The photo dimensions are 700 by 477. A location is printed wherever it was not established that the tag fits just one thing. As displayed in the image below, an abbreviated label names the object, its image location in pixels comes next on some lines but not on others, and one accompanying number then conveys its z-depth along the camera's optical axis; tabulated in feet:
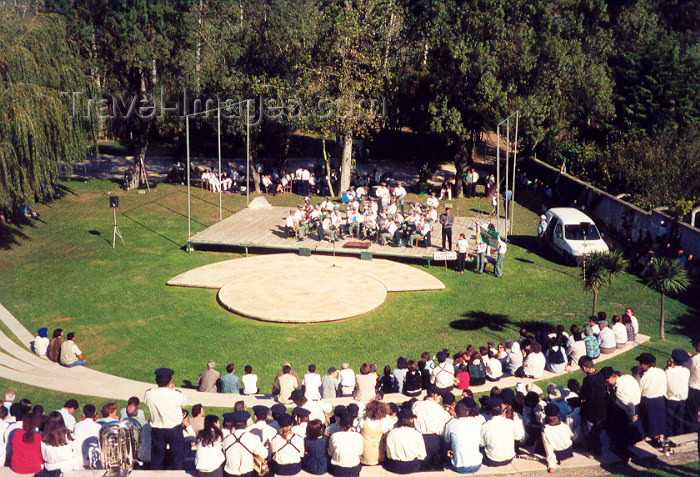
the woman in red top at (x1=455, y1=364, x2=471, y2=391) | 61.41
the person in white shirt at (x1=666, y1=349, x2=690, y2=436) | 47.57
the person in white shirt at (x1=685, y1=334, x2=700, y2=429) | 48.03
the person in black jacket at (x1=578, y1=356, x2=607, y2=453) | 45.50
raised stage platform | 109.81
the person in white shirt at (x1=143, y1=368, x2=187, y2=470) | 44.91
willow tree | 107.65
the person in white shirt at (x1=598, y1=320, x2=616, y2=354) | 72.13
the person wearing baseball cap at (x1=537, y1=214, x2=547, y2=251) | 114.52
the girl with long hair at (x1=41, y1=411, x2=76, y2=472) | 42.34
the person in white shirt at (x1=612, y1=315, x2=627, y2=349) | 73.92
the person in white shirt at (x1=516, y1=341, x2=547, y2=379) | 65.57
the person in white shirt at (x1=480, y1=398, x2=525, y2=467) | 43.39
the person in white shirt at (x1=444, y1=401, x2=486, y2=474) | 42.80
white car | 106.32
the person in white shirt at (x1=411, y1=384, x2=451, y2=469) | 43.91
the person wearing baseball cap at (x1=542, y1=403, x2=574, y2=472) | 43.75
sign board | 102.89
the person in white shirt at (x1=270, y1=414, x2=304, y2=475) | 42.32
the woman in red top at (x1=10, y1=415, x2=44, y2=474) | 42.55
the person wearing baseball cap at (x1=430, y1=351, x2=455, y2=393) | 58.29
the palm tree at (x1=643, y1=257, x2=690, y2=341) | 76.79
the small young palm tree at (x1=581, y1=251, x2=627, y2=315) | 77.87
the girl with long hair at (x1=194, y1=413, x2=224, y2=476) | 41.24
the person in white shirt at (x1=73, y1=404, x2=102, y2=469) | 43.57
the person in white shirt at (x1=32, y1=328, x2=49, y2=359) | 75.87
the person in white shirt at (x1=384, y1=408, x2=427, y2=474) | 42.47
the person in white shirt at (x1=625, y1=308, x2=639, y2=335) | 75.97
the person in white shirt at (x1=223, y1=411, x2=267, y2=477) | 41.50
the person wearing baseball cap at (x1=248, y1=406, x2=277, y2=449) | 43.34
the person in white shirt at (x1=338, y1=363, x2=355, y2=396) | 62.34
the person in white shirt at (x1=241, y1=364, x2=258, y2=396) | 63.98
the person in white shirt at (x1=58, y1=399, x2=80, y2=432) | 48.29
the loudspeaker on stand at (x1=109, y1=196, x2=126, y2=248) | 115.96
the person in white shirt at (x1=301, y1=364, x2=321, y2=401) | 58.75
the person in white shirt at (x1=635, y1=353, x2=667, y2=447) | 46.75
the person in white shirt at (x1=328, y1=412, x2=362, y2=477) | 42.22
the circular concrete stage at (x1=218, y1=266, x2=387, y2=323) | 88.12
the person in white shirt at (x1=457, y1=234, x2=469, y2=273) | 102.89
